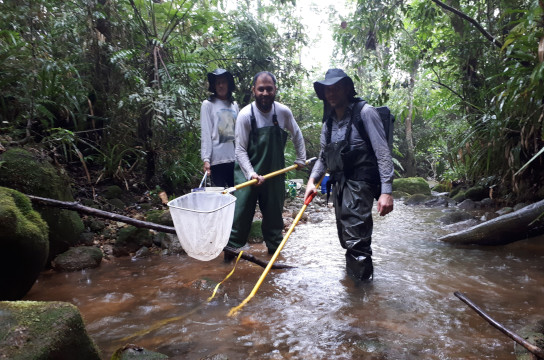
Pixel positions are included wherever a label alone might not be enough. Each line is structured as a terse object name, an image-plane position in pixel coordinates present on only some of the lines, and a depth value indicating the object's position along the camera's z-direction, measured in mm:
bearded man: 3711
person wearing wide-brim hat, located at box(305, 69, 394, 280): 2990
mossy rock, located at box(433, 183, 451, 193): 11084
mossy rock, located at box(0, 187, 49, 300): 2328
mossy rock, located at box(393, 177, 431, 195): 11133
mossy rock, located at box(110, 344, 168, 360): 1788
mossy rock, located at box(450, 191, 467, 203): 8514
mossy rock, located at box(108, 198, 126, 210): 5124
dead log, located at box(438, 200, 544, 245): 4195
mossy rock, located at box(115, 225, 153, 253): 4281
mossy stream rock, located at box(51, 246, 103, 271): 3604
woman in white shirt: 4211
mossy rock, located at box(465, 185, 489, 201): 7867
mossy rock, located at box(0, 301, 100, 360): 1398
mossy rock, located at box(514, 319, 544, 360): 1834
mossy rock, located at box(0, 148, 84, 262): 3463
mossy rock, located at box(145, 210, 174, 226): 4695
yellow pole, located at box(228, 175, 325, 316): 2562
